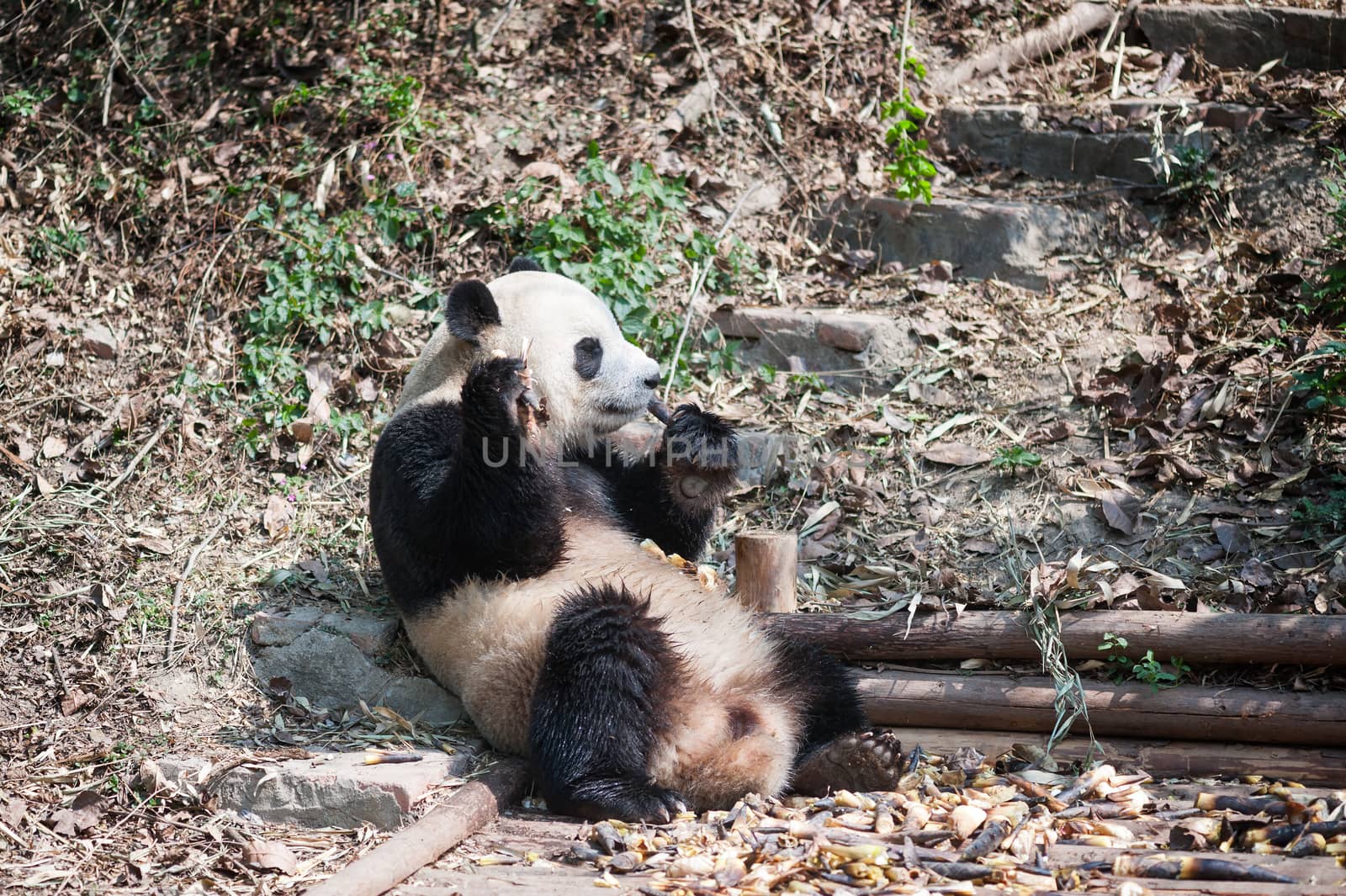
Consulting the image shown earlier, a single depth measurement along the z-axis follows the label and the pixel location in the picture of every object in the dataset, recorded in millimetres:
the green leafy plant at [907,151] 13836
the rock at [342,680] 9250
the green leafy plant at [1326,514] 9250
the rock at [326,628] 9578
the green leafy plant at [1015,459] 10633
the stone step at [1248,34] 14320
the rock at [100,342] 12437
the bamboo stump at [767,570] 9320
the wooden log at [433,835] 6109
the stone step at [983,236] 13359
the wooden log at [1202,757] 7805
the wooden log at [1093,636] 8039
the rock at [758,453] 11492
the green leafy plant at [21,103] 14367
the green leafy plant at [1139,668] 8320
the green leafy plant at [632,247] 12570
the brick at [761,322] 12773
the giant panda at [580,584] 7687
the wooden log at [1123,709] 7910
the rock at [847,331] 12578
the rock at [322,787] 7562
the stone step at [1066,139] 13664
